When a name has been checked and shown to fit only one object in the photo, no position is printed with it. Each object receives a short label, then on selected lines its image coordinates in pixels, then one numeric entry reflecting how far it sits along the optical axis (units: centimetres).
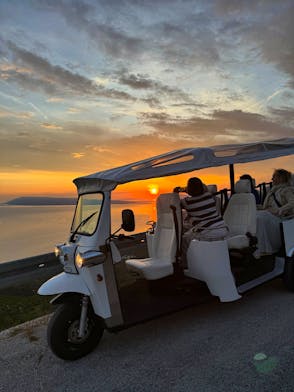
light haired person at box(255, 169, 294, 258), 578
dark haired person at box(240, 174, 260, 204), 732
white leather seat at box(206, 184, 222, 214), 632
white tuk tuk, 378
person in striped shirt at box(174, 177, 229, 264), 489
